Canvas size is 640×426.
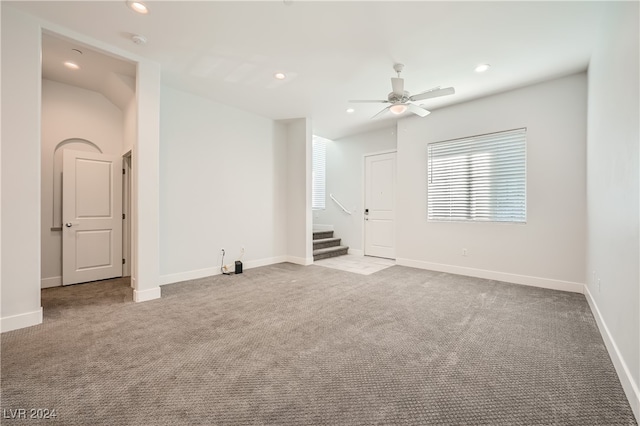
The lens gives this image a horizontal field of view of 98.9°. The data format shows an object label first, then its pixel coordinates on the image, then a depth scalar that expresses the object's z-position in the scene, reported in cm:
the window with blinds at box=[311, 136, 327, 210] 726
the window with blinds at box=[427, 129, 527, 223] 412
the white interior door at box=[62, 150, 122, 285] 397
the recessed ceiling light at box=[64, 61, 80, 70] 343
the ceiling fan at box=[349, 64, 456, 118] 334
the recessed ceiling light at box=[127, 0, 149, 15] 243
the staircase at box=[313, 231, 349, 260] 613
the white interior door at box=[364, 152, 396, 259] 617
